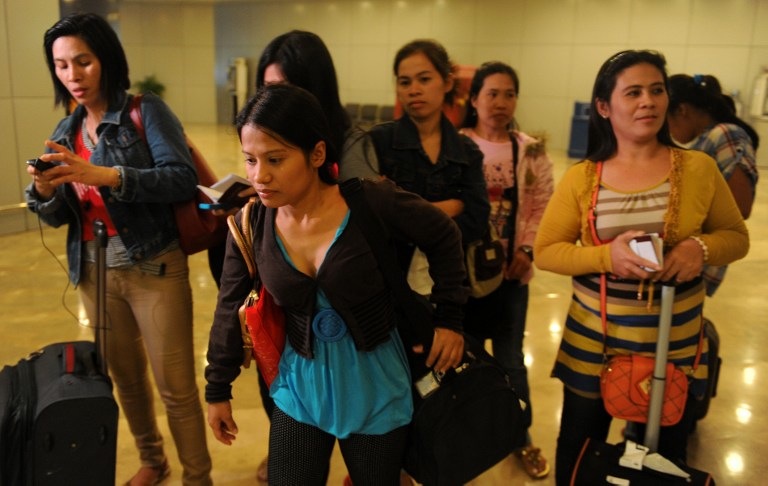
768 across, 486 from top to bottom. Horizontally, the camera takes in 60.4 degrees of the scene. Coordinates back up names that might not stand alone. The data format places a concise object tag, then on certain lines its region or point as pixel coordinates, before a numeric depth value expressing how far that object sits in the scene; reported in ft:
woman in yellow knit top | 6.24
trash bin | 50.05
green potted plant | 67.00
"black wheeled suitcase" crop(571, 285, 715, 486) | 6.01
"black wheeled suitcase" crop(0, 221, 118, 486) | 5.99
